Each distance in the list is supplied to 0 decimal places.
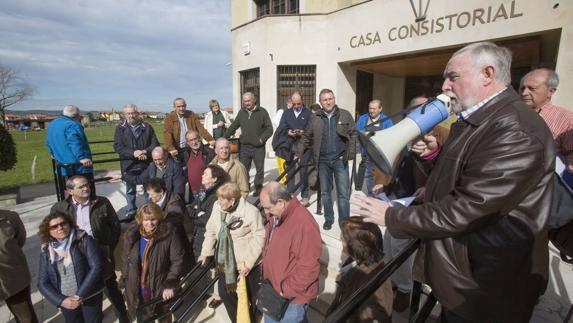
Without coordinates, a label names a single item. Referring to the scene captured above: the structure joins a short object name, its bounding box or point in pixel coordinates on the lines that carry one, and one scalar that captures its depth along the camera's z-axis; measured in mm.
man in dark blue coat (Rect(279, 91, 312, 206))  5148
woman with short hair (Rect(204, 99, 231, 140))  6844
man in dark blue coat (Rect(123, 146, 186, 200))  4264
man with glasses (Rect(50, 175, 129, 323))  3377
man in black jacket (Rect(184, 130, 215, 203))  4535
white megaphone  1551
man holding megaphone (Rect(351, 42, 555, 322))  1042
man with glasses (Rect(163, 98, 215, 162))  5180
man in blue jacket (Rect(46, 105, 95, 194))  4477
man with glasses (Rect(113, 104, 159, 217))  4840
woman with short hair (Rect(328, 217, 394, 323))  1999
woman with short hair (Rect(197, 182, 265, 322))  2871
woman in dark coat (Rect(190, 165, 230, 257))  3551
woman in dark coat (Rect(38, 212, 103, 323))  2775
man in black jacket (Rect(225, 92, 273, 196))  5367
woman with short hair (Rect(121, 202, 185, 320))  2982
